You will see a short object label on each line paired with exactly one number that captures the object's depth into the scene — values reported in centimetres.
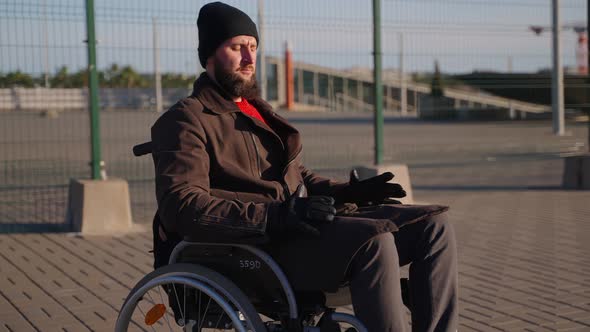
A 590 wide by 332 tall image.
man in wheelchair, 524
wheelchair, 538
